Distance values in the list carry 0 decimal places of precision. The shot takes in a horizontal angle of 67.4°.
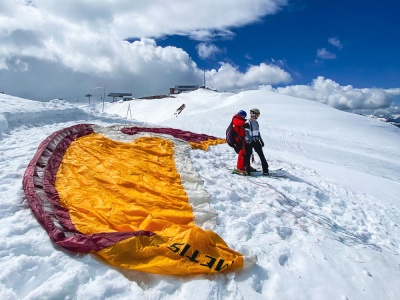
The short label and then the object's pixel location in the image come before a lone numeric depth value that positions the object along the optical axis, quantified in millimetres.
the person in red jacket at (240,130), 7273
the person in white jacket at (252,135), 7355
